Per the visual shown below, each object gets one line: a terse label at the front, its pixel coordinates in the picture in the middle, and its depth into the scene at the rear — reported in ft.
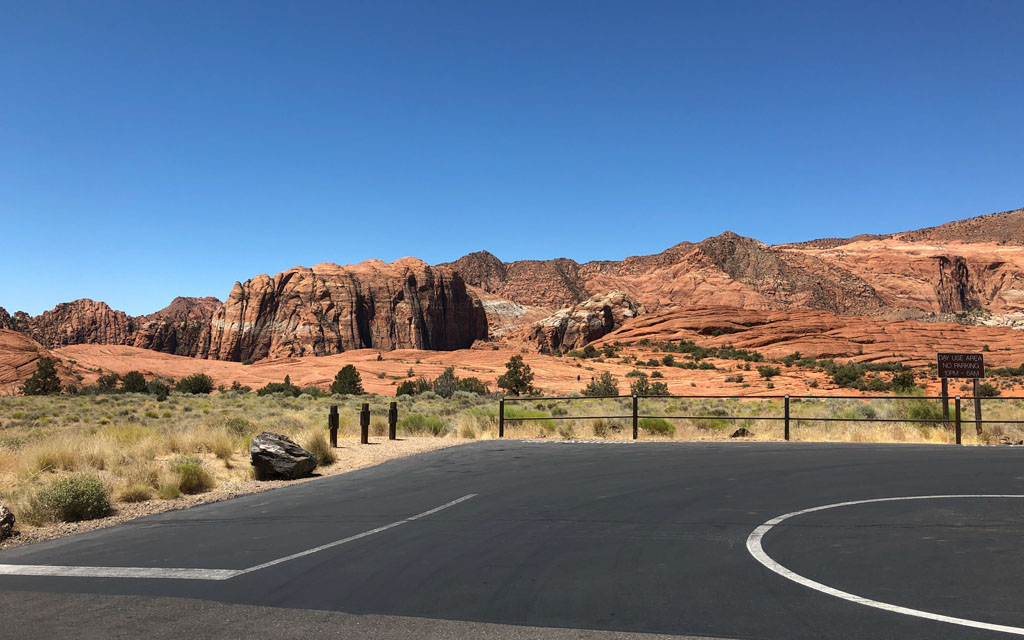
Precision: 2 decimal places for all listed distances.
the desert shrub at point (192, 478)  41.96
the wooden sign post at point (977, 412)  62.64
